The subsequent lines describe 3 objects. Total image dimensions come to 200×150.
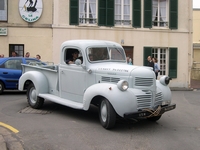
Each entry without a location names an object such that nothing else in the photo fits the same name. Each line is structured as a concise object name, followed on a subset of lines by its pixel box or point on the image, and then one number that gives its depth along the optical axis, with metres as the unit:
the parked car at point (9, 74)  11.78
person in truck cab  7.95
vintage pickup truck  6.32
